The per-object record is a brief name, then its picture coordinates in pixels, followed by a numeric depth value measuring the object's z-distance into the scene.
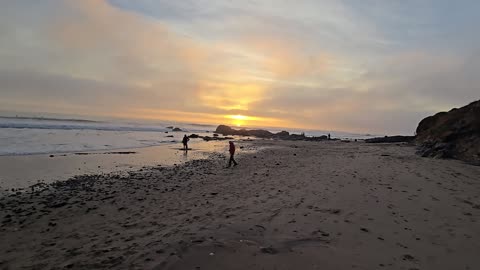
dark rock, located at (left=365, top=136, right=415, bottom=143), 49.09
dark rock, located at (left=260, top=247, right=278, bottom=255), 5.74
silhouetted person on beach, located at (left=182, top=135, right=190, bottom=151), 34.16
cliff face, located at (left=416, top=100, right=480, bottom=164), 20.06
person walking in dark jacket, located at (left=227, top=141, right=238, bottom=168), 20.73
